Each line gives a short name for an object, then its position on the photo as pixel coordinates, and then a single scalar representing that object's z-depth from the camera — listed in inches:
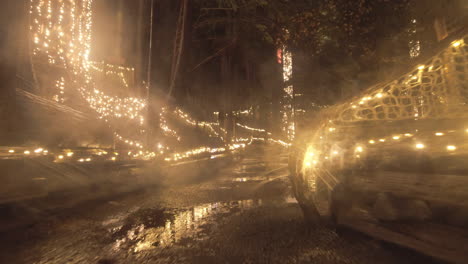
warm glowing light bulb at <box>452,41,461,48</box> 115.1
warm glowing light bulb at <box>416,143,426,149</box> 161.2
